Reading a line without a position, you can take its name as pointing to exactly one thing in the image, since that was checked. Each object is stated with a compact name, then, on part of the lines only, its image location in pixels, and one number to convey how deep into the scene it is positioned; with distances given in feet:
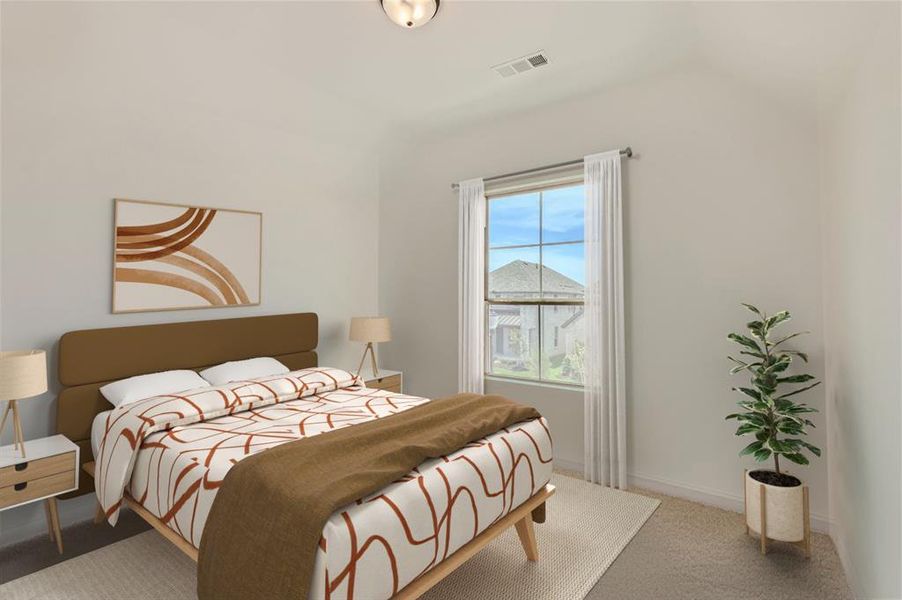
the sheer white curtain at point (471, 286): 13.01
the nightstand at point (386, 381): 13.03
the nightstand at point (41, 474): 7.09
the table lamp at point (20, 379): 7.19
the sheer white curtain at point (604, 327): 10.55
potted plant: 7.55
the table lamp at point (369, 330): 13.26
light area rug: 6.88
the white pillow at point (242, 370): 10.34
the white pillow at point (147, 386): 8.91
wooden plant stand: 7.59
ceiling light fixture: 7.54
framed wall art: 9.71
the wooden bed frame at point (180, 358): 6.75
